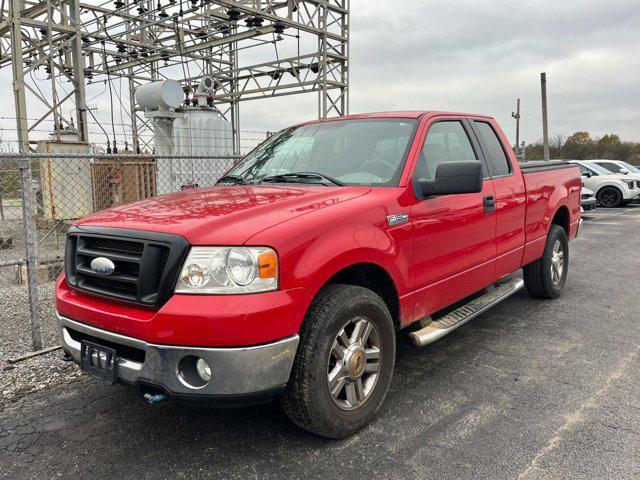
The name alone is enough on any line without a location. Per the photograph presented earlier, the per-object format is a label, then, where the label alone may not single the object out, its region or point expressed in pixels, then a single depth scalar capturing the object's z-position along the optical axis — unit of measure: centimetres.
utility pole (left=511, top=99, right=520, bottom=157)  4275
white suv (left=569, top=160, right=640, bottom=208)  1745
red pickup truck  234
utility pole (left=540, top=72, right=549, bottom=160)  2861
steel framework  1077
